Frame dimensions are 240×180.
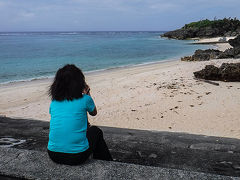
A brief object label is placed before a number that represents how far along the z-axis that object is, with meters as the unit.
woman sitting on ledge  2.56
